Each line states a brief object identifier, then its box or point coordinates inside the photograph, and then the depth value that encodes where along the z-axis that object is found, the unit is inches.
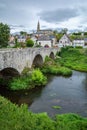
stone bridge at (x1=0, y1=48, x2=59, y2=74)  542.2
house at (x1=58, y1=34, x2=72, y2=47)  2034.0
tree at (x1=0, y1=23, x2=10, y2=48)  1150.6
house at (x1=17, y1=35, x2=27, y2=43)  2216.5
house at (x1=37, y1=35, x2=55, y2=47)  1990.0
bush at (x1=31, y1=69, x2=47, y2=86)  696.3
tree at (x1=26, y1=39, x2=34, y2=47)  1618.2
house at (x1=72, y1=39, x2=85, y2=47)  2069.8
